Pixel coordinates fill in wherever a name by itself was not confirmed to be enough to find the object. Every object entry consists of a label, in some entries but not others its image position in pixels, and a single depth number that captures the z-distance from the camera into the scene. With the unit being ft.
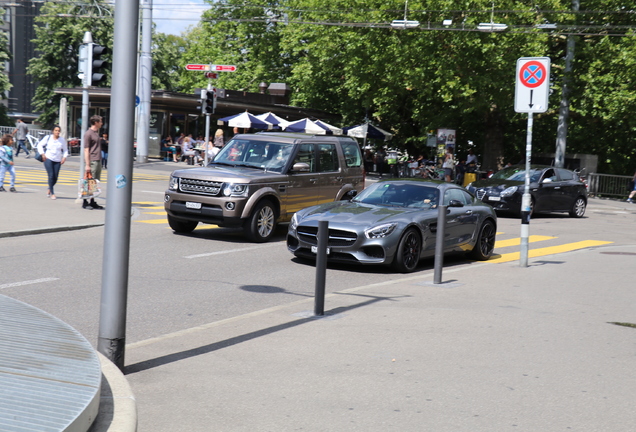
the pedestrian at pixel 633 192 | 104.81
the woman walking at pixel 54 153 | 59.41
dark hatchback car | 71.15
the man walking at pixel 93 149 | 54.13
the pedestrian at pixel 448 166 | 110.93
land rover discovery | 44.09
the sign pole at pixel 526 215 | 38.09
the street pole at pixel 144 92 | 118.21
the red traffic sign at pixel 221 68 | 91.15
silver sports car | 36.35
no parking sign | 37.96
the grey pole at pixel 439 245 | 31.95
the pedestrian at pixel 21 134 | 124.77
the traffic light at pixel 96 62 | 51.83
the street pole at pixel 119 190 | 17.07
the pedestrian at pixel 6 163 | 65.26
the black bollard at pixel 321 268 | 25.14
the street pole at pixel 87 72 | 52.49
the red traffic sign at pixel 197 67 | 89.80
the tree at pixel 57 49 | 197.88
